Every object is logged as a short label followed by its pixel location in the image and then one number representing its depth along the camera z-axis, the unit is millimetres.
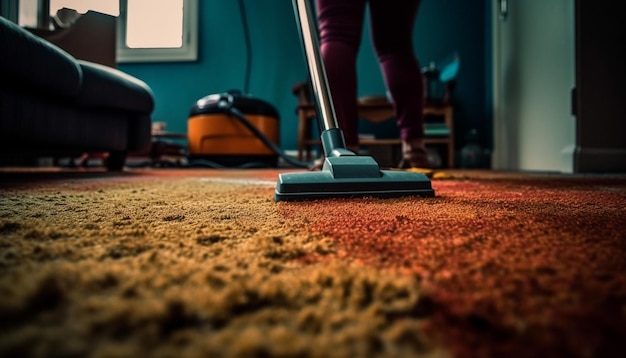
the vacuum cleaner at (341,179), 509
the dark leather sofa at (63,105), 935
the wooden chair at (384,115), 2240
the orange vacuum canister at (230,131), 2256
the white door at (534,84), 1428
